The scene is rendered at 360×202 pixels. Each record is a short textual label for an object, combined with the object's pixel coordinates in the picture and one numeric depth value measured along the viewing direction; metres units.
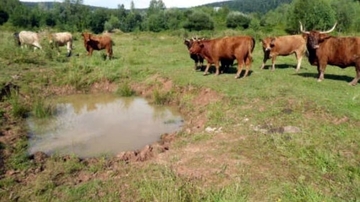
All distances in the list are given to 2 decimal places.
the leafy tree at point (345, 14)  45.92
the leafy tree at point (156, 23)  64.94
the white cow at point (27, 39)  16.16
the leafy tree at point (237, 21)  60.44
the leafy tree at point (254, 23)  49.46
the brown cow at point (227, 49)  10.74
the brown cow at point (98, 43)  15.40
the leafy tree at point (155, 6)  95.61
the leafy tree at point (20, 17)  54.93
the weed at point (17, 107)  8.73
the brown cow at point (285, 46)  12.45
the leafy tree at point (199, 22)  57.47
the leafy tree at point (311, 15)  35.78
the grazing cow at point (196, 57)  12.38
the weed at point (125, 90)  11.22
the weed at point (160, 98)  10.35
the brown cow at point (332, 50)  9.42
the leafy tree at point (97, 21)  66.81
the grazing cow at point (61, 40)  16.29
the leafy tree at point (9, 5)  65.00
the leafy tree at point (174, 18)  63.22
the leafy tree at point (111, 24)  66.64
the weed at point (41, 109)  8.92
